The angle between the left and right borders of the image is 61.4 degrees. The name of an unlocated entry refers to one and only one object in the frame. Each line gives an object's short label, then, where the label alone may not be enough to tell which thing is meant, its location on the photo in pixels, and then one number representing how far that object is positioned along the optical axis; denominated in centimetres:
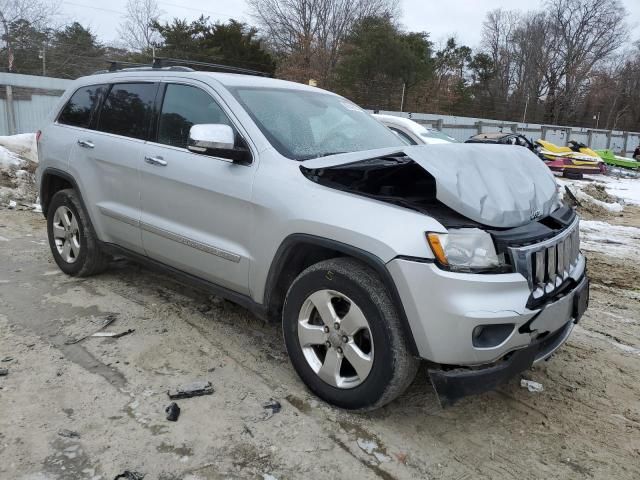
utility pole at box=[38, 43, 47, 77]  2763
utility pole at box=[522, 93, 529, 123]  4134
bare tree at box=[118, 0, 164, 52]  4254
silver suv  256
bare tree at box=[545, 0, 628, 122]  5553
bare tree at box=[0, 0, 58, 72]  2824
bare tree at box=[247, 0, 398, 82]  4278
